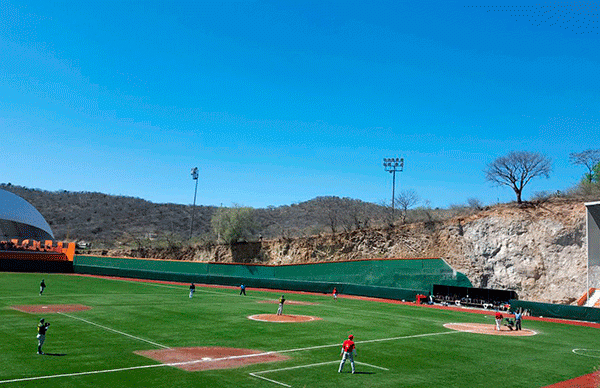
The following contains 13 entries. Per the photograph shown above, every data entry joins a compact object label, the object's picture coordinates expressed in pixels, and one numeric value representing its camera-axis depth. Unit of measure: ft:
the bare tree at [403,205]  243.95
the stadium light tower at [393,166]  263.23
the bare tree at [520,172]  189.06
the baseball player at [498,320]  102.01
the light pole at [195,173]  320.91
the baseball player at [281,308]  107.26
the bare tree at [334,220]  243.52
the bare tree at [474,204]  204.46
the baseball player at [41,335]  61.26
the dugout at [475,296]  157.38
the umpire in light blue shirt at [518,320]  102.73
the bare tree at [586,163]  242.58
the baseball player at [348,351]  57.88
